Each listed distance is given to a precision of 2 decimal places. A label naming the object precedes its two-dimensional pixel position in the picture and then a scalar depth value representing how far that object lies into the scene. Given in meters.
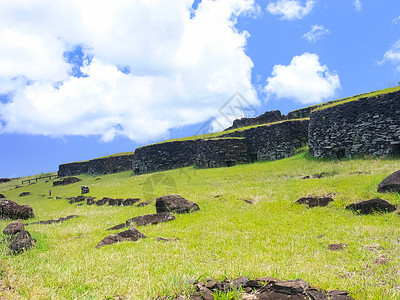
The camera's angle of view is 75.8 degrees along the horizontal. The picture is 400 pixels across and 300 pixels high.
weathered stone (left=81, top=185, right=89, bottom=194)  27.91
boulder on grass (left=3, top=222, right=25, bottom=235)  8.00
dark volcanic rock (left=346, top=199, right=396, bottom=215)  8.74
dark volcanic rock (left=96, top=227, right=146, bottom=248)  7.47
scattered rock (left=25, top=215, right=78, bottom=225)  12.77
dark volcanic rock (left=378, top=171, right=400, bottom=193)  10.04
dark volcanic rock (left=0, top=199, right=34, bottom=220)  14.29
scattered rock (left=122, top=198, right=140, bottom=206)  16.73
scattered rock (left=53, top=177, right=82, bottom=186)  46.31
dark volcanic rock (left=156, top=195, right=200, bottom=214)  11.56
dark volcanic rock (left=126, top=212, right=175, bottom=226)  10.15
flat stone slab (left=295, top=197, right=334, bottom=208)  10.79
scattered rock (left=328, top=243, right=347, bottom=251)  6.01
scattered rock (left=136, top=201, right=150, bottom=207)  15.30
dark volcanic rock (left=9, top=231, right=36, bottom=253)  6.40
